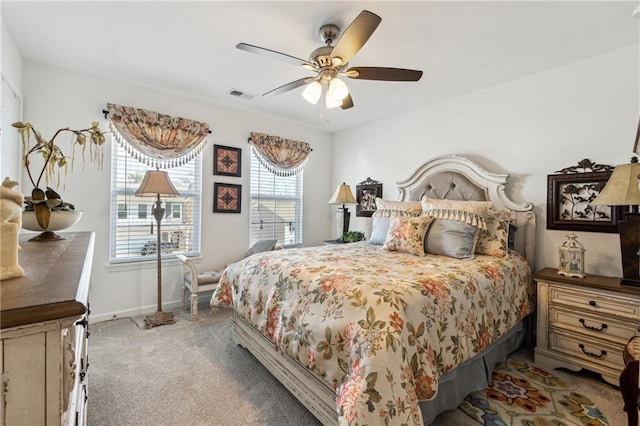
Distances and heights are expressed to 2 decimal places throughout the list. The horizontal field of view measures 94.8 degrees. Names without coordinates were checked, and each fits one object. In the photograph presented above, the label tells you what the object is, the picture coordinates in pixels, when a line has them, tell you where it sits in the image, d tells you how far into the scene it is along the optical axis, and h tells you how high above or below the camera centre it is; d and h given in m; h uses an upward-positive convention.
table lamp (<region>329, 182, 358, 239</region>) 4.19 +0.15
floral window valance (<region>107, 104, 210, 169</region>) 3.15 +0.85
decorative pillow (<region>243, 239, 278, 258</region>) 3.77 -0.45
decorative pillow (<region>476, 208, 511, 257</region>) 2.60 -0.18
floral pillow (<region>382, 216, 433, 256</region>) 2.63 -0.20
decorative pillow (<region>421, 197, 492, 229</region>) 2.62 +0.04
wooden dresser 0.52 -0.26
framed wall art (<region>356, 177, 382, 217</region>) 4.39 +0.27
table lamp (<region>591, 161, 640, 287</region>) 1.96 +0.10
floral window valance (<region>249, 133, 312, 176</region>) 4.17 +0.88
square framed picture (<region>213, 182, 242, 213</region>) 3.88 +0.18
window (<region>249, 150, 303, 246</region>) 4.29 +0.08
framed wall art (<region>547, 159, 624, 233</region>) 2.48 +0.14
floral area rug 1.75 -1.21
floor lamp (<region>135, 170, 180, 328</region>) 2.99 +0.16
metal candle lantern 2.33 -0.34
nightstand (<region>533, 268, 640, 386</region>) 2.03 -0.77
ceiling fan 1.92 +1.03
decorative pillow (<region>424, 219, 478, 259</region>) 2.49 -0.21
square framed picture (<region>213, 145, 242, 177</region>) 3.86 +0.67
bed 1.32 -0.59
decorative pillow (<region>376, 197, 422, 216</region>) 3.19 +0.09
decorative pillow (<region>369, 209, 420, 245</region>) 3.10 -0.09
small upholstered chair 3.21 -0.80
